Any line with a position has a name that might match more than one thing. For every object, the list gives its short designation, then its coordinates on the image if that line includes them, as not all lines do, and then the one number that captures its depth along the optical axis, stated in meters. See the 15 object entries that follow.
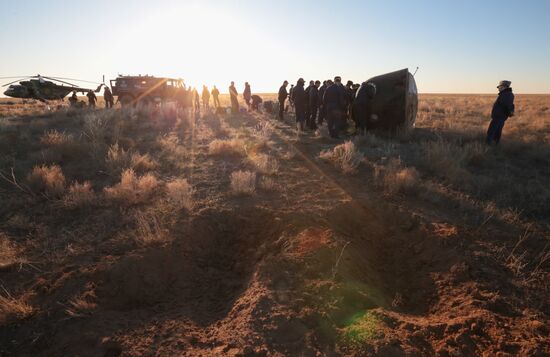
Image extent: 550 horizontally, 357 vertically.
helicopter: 19.30
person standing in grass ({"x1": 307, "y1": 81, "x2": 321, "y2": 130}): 13.77
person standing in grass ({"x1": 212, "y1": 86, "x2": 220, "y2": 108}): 26.20
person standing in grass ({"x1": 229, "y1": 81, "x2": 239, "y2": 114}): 22.59
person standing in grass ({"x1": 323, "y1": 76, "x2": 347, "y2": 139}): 11.37
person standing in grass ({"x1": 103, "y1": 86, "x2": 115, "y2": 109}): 23.69
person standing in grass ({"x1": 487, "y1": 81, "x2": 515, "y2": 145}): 9.49
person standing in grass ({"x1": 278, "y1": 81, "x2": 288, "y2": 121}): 17.36
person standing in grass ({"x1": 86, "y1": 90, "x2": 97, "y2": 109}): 24.56
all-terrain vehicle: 23.22
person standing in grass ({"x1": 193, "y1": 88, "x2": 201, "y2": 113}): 26.16
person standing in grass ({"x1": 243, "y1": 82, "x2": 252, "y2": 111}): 24.74
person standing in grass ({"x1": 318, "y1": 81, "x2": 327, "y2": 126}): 13.31
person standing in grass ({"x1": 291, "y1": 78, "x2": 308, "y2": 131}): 13.75
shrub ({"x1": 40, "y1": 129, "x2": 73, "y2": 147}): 10.18
